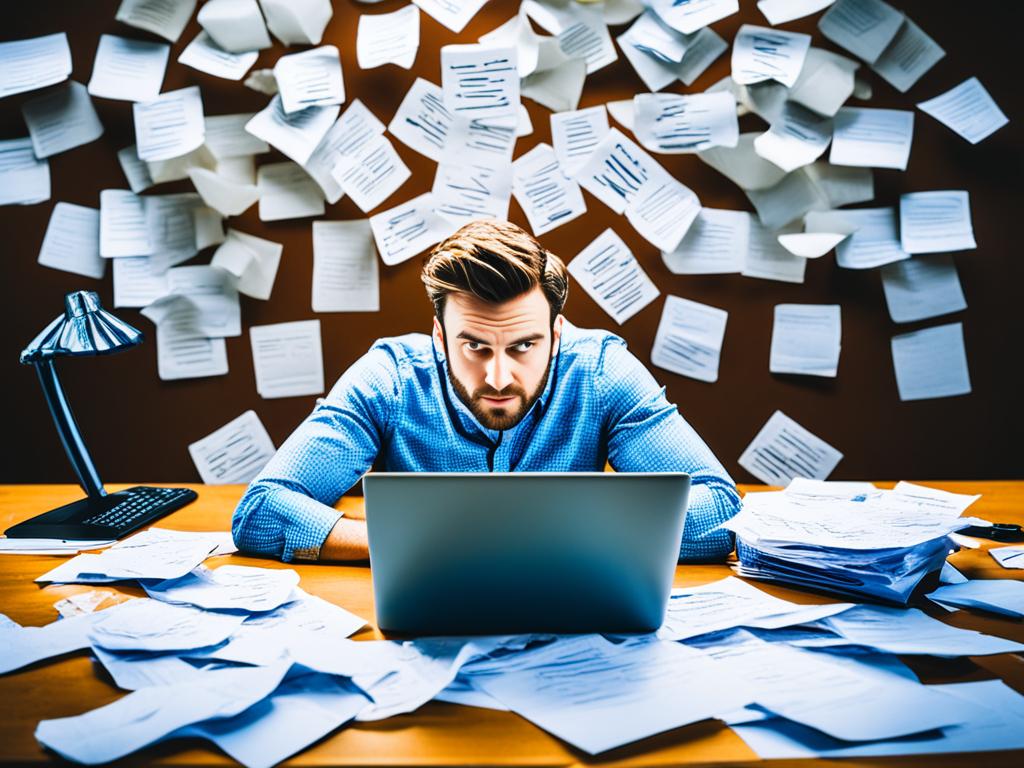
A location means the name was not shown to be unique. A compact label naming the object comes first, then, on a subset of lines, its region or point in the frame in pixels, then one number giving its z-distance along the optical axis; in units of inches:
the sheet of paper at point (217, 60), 70.8
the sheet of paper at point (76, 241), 73.7
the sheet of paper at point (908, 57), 71.3
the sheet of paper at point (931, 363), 74.5
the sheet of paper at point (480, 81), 70.2
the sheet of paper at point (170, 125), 71.0
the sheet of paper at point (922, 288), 73.4
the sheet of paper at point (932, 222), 72.4
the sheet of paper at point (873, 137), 71.5
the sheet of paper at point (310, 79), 70.2
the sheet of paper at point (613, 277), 74.0
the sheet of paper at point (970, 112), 71.5
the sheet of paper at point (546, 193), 73.1
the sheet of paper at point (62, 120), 72.2
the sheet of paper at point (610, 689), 27.0
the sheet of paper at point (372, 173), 72.4
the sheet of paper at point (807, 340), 73.9
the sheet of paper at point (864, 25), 70.7
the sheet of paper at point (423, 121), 72.2
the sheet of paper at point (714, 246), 73.1
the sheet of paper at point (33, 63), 71.4
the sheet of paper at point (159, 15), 70.8
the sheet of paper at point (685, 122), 70.9
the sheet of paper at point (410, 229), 73.0
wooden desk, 25.8
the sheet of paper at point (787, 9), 70.3
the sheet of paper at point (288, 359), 74.6
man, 45.8
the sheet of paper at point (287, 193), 72.7
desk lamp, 48.8
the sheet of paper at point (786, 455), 75.6
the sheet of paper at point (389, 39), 70.6
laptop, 30.1
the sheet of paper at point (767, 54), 70.1
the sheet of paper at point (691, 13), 69.9
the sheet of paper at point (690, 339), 74.4
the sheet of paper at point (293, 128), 70.5
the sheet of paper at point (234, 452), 76.0
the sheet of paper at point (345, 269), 73.5
